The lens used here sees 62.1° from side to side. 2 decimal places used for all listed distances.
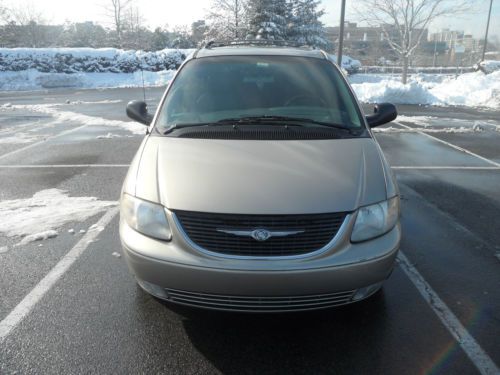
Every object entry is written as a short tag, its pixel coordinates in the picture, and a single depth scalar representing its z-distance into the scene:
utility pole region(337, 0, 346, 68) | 15.60
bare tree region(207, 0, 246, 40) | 29.95
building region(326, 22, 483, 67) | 57.28
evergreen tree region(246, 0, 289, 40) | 26.47
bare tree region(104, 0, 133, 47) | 50.69
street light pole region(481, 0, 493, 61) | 35.47
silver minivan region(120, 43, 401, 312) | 2.32
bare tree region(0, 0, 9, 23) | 43.96
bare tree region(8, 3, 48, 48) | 49.67
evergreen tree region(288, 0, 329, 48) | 28.92
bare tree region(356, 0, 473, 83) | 24.10
